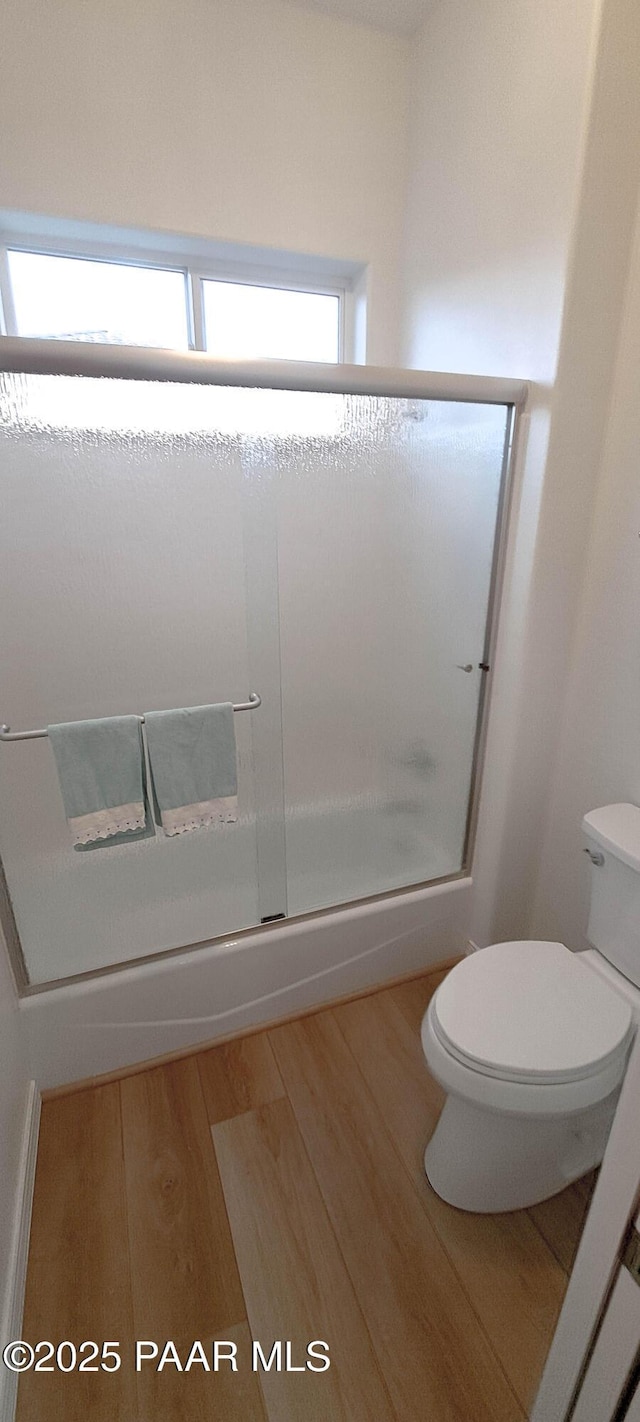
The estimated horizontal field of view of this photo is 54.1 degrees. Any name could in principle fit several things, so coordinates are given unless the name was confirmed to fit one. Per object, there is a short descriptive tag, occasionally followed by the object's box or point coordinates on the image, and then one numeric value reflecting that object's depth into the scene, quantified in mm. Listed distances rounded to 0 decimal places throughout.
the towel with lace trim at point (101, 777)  1289
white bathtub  1468
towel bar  1257
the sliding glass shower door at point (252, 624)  1307
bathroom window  1676
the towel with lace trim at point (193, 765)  1364
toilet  1101
